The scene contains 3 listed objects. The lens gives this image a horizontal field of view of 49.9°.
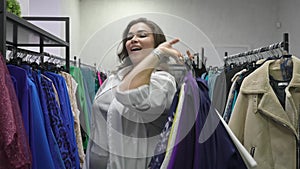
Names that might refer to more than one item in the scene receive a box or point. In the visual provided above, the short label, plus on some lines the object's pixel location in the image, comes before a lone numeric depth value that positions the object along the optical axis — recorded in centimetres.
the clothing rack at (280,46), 131
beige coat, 111
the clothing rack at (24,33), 82
